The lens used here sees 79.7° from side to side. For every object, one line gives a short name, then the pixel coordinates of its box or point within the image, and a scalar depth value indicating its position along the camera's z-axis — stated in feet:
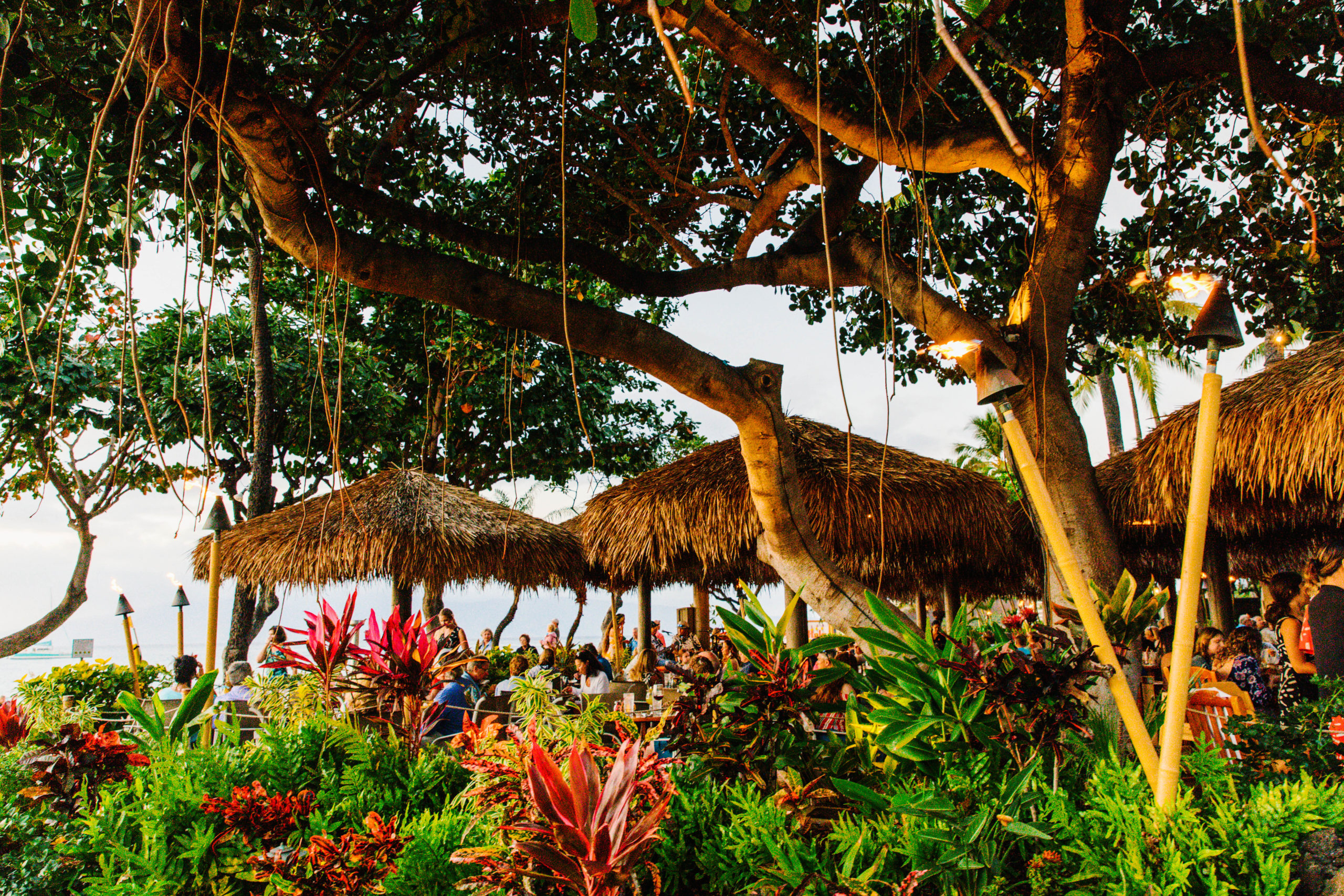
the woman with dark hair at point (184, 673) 17.56
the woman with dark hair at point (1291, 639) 12.47
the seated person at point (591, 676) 22.75
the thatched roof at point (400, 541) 25.54
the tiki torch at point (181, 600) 14.47
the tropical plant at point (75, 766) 7.63
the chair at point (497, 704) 20.06
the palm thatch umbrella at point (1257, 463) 18.49
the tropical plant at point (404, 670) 7.58
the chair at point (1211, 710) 12.23
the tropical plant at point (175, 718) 7.36
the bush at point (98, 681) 24.43
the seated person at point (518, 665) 29.76
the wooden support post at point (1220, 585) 29.91
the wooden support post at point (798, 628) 17.47
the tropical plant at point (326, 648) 8.02
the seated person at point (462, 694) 13.58
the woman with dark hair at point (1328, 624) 12.16
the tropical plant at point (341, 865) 5.35
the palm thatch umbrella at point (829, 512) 19.27
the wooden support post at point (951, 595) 29.86
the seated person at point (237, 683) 18.79
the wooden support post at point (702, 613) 39.04
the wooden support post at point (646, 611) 35.53
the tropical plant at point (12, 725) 9.75
